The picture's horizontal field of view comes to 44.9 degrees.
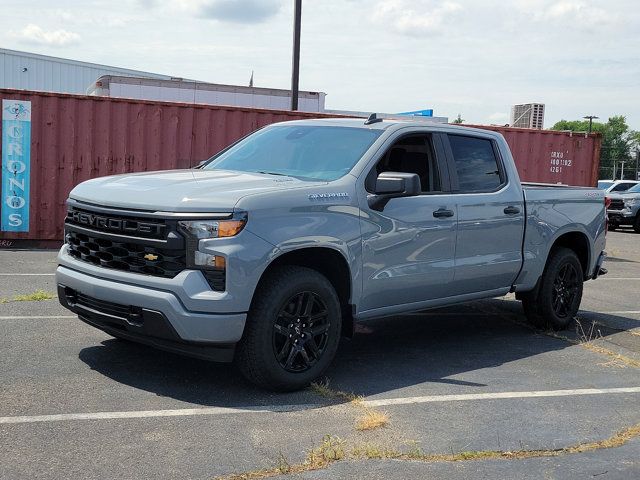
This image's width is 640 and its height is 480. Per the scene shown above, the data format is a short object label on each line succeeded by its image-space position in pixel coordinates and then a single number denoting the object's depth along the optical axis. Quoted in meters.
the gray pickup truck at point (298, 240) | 4.76
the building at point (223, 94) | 23.86
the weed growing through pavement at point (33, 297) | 7.97
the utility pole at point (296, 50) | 15.57
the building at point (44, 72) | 44.06
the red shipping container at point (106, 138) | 13.20
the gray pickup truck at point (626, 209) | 24.28
